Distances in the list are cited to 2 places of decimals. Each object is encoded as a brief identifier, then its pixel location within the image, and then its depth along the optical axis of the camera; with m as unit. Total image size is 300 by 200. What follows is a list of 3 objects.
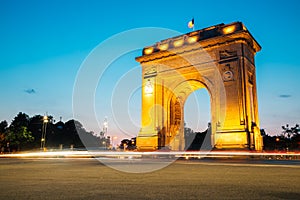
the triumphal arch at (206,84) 27.38
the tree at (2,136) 56.64
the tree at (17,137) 59.41
